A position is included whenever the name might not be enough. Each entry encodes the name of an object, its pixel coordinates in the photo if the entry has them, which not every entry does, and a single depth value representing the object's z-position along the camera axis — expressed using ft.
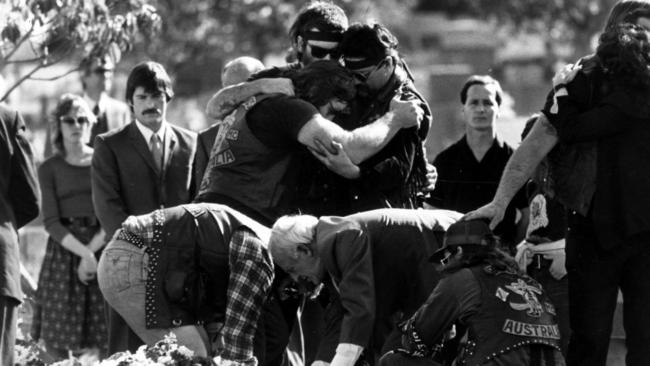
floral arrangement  34.75
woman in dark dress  54.57
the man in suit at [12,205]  44.39
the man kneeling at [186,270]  37.88
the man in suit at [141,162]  49.50
